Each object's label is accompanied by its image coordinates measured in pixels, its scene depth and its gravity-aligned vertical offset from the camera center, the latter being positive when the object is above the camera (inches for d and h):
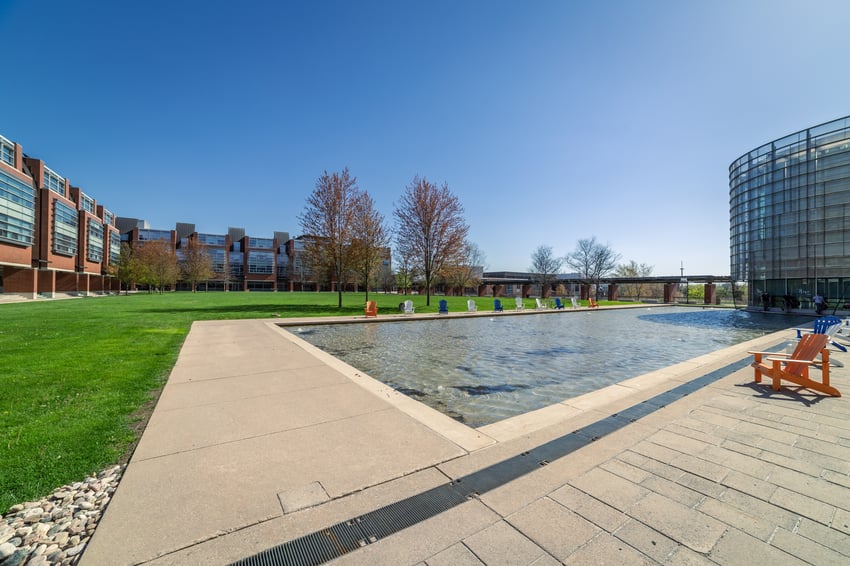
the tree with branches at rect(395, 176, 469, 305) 1215.6 +195.1
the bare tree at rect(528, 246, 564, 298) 2723.9 +157.2
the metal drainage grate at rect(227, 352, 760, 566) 89.3 -66.6
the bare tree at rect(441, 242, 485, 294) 1250.9 +64.0
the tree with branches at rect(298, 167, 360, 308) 1072.8 +191.8
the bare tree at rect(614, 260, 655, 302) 2898.6 +117.6
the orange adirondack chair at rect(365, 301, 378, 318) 814.5 -56.0
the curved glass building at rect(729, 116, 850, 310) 1194.0 +256.9
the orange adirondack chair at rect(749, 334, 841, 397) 239.6 -54.7
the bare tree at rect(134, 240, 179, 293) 2437.4 +127.0
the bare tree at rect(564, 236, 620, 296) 2371.7 +163.2
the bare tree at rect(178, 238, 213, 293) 2928.2 +135.5
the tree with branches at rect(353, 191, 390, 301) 1104.8 +147.0
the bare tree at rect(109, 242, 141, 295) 2396.3 +99.3
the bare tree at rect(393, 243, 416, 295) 1270.9 +106.7
